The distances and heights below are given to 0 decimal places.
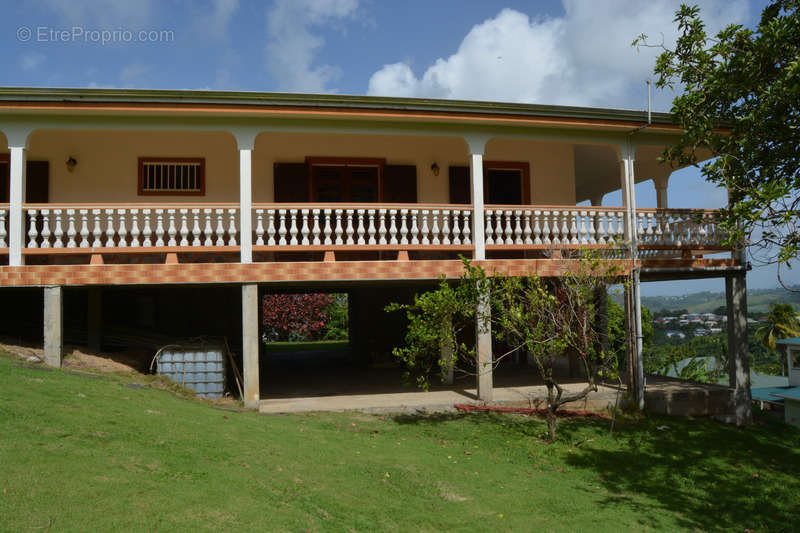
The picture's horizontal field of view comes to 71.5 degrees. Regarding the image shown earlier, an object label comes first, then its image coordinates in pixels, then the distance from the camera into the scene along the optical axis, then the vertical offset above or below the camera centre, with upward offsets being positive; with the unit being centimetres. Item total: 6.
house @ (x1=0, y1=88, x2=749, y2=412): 815 +177
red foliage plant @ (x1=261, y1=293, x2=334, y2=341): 2570 -134
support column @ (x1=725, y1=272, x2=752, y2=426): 991 -127
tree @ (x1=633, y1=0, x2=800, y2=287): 648 +231
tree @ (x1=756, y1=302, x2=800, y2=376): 2731 -223
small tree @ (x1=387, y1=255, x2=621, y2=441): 710 -41
